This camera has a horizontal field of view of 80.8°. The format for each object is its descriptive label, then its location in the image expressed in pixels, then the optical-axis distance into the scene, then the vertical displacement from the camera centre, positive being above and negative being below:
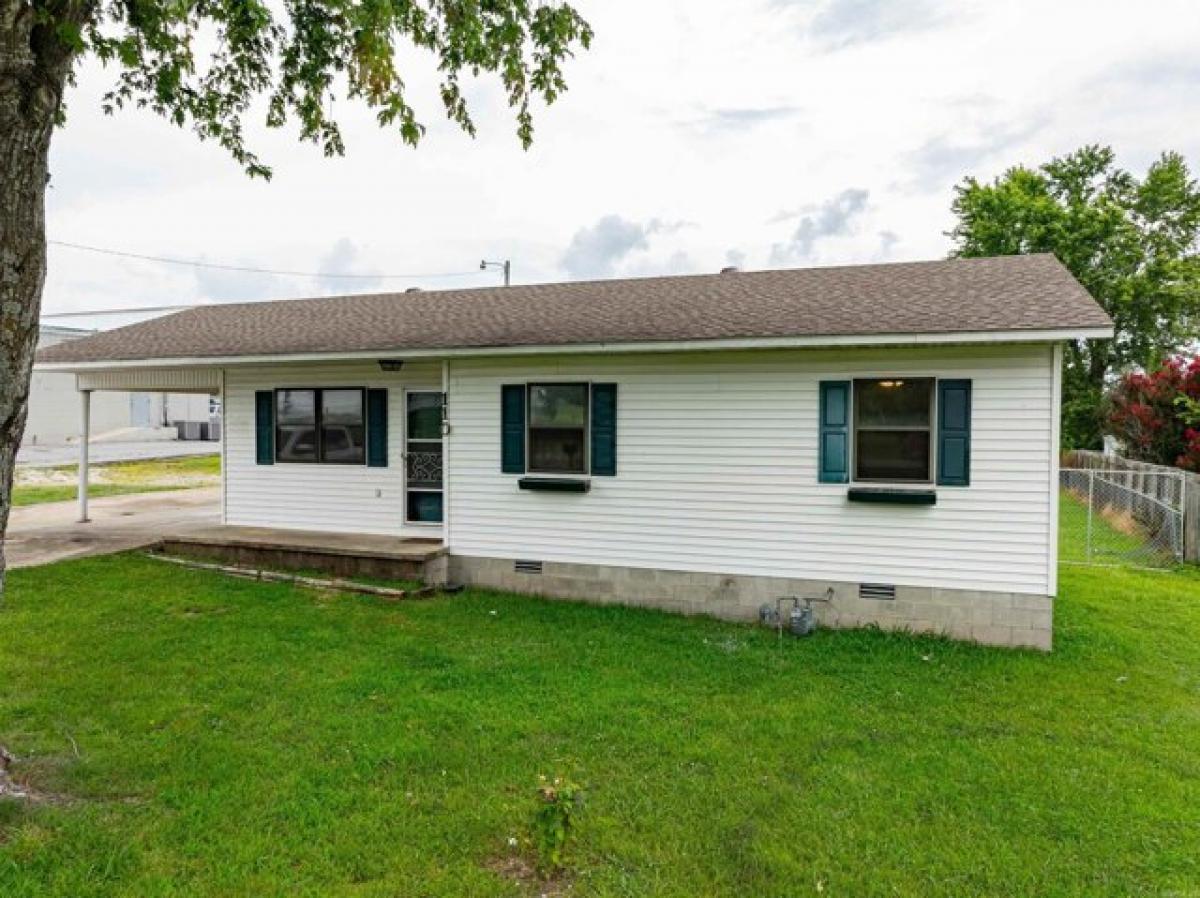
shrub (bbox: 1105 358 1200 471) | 13.61 +0.36
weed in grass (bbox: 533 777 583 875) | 2.99 -1.68
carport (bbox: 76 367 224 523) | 10.29 +0.68
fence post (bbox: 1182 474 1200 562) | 9.86 -1.21
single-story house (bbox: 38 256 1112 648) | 6.48 -0.06
